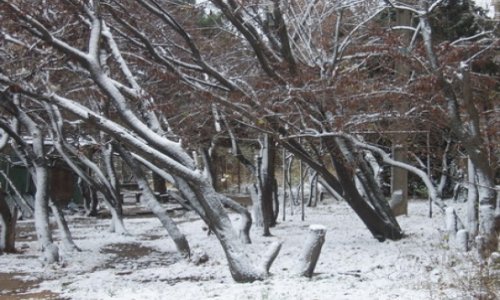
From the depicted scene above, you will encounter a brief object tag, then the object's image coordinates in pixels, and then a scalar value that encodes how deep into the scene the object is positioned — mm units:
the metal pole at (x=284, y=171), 15742
